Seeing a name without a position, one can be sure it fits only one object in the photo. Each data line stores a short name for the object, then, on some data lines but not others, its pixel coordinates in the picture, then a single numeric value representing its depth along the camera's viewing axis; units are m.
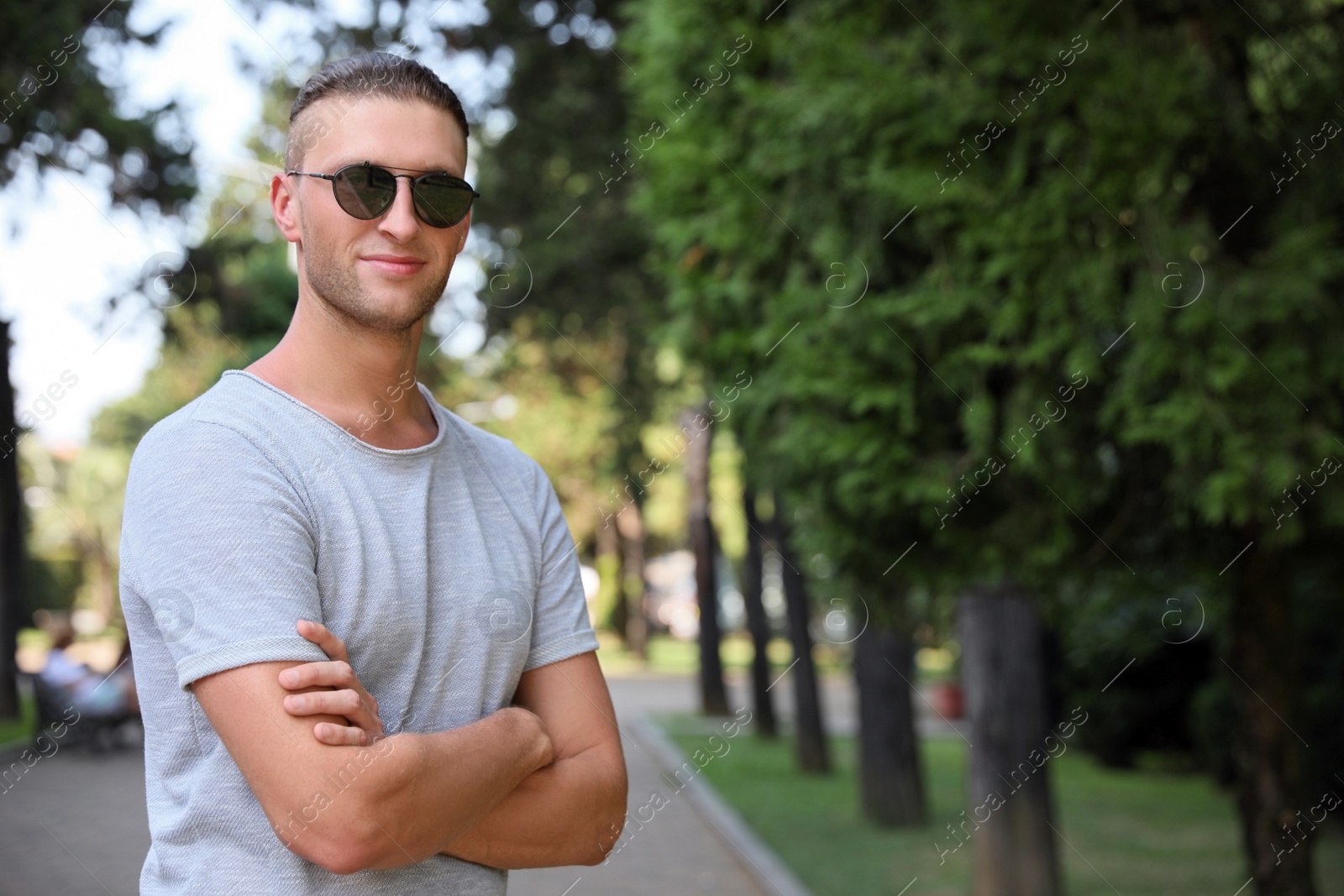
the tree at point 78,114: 10.72
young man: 1.73
